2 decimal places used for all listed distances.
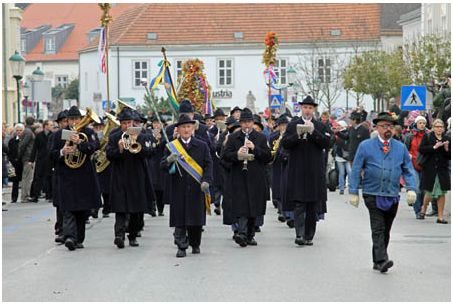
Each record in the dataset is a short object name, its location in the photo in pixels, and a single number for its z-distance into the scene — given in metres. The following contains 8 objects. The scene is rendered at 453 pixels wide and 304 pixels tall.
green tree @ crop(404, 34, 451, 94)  39.91
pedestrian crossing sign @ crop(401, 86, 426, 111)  28.56
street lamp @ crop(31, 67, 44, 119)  40.35
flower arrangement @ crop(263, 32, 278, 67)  33.72
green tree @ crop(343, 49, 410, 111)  51.62
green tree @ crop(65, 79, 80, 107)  93.00
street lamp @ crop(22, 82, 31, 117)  46.03
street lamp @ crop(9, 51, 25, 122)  33.94
